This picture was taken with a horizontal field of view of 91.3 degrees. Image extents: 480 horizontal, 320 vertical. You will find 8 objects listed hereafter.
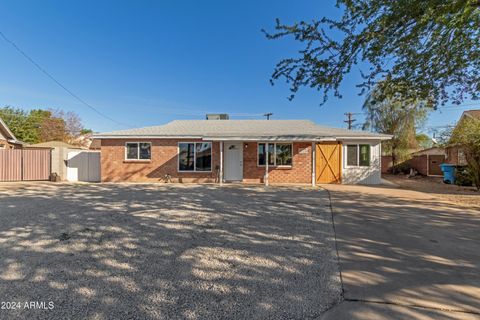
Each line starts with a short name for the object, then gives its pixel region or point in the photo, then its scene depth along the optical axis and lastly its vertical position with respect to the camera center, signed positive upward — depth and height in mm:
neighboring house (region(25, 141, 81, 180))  14523 +68
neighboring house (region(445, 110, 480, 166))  16116 +182
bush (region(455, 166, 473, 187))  12445 -965
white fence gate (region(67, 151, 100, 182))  14945 -263
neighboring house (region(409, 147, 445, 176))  18641 -200
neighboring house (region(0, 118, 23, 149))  15695 +1675
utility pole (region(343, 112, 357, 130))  28589 +4923
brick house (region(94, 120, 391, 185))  13219 +162
